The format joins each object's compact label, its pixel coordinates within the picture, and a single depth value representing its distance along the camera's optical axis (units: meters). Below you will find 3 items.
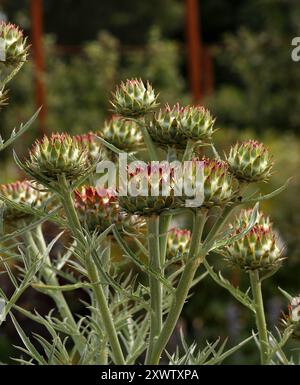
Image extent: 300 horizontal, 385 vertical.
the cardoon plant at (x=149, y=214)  1.21
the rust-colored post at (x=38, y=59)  8.41
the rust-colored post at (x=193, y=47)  8.91
